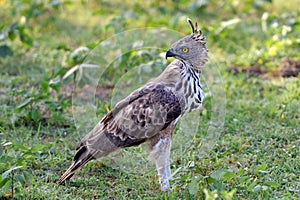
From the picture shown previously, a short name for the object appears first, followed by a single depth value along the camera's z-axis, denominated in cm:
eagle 1010
